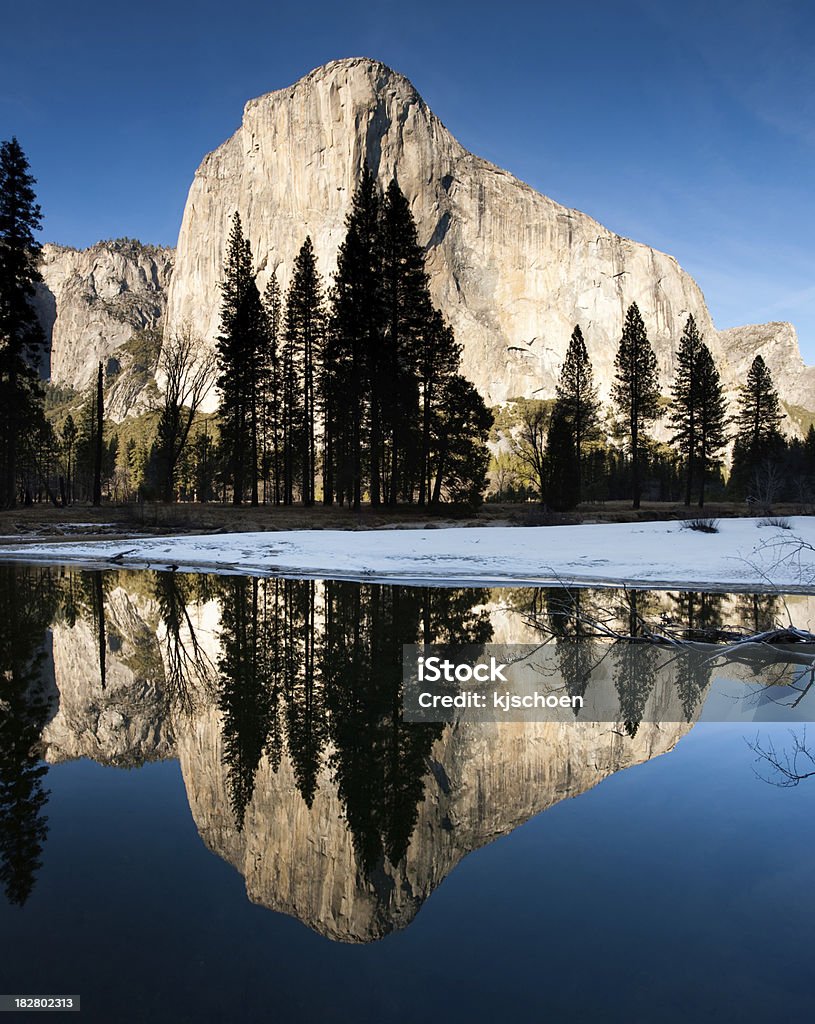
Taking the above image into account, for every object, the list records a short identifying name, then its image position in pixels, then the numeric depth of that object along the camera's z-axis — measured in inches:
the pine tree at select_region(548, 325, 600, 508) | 2170.9
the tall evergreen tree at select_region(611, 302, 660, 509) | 2032.5
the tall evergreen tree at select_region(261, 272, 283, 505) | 1652.3
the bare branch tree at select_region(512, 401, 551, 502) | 1602.5
